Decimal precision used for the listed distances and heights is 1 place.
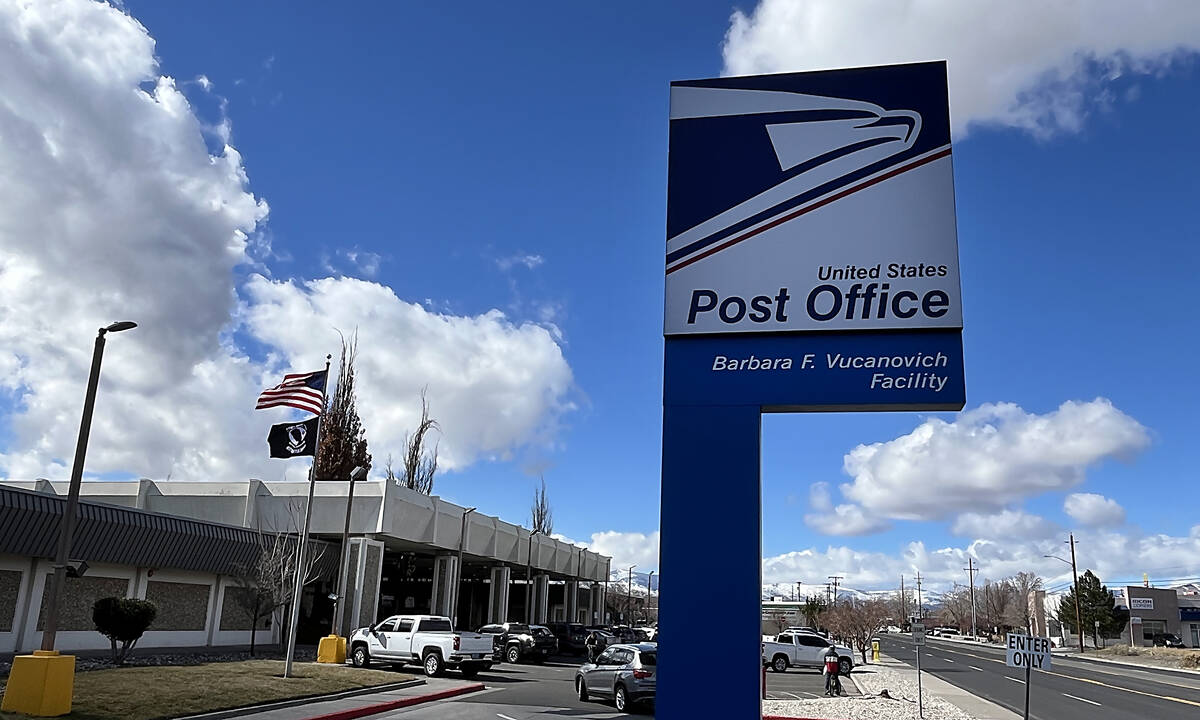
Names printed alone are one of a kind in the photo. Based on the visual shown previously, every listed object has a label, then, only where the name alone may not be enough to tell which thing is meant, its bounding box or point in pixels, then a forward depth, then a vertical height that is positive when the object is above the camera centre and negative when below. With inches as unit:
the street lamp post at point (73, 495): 617.0 +42.1
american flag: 951.6 +179.2
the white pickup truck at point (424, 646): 1155.9 -96.0
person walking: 1102.4 -107.7
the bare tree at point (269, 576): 1296.8 -17.8
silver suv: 879.1 -95.9
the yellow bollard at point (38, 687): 588.7 -86.0
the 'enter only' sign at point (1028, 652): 655.1 -39.0
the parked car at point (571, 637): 1787.6 -116.8
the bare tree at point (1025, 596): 4332.7 +10.1
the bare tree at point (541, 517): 3201.3 +205.7
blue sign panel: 404.2 +142.6
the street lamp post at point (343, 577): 1339.8 -15.4
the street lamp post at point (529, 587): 2090.7 -27.5
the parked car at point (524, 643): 1598.2 -118.2
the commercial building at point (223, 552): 1088.8 +20.4
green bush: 965.2 -64.6
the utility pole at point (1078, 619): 3121.8 -68.3
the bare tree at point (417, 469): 2706.7 +301.0
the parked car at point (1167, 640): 3480.3 -140.0
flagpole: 936.1 -17.6
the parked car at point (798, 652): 1621.6 -113.2
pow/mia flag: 924.0 +127.4
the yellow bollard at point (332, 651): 1219.2 -111.3
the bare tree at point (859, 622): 1962.4 -72.5
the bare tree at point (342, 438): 2475.4 +356.9
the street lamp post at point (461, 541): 1648.0 +57.2
